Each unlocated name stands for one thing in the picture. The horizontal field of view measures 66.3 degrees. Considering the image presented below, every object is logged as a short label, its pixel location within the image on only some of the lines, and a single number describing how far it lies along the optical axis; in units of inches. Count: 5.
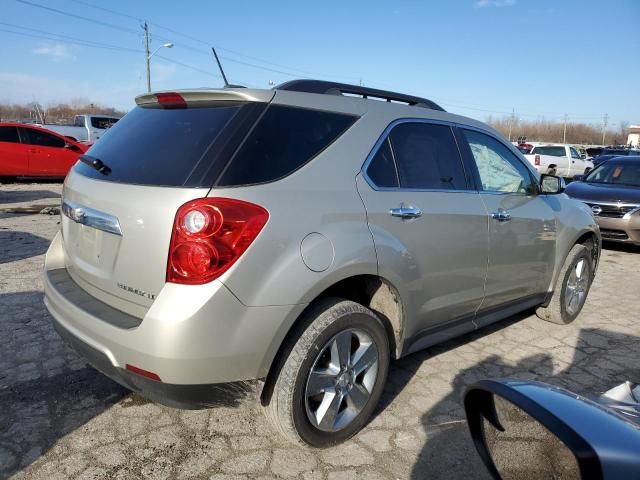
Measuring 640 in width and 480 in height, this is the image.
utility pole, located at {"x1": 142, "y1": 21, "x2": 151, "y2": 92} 1355.8
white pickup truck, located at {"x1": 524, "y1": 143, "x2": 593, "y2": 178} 934.4
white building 3439.0
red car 509.7
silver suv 80.8
